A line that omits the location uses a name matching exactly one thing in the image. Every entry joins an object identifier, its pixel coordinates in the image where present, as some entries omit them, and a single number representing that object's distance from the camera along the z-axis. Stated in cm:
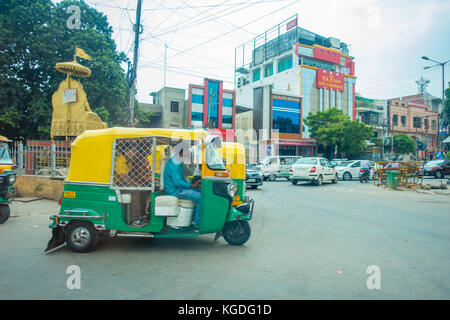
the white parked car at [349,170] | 2425
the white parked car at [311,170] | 1847
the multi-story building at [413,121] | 5194
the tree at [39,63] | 1639
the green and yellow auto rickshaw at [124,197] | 528
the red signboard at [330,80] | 4586
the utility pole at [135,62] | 1316
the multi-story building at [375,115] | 5166
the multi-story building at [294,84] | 4059
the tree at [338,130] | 3594
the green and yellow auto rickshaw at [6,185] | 741
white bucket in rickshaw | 531
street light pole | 2527
